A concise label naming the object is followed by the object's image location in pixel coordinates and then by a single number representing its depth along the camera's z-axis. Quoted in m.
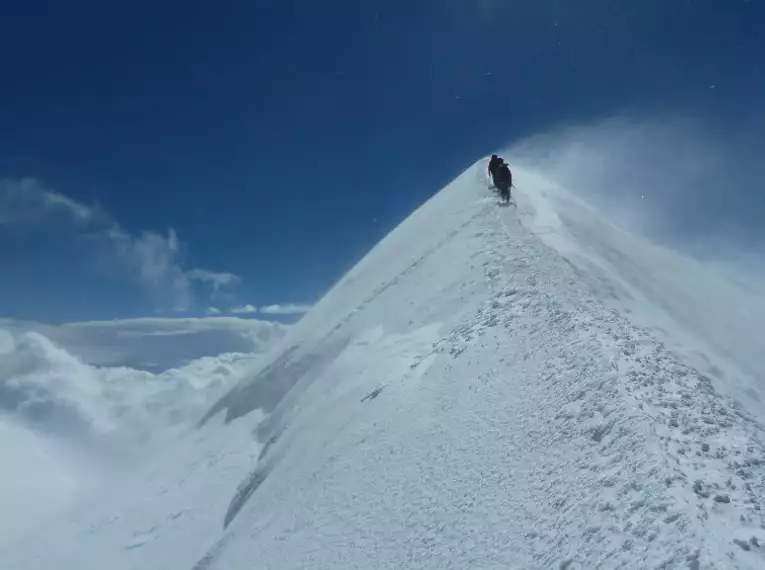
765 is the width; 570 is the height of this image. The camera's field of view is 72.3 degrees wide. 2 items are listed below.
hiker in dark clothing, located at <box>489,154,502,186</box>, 25.94
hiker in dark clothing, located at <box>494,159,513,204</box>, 25.36
